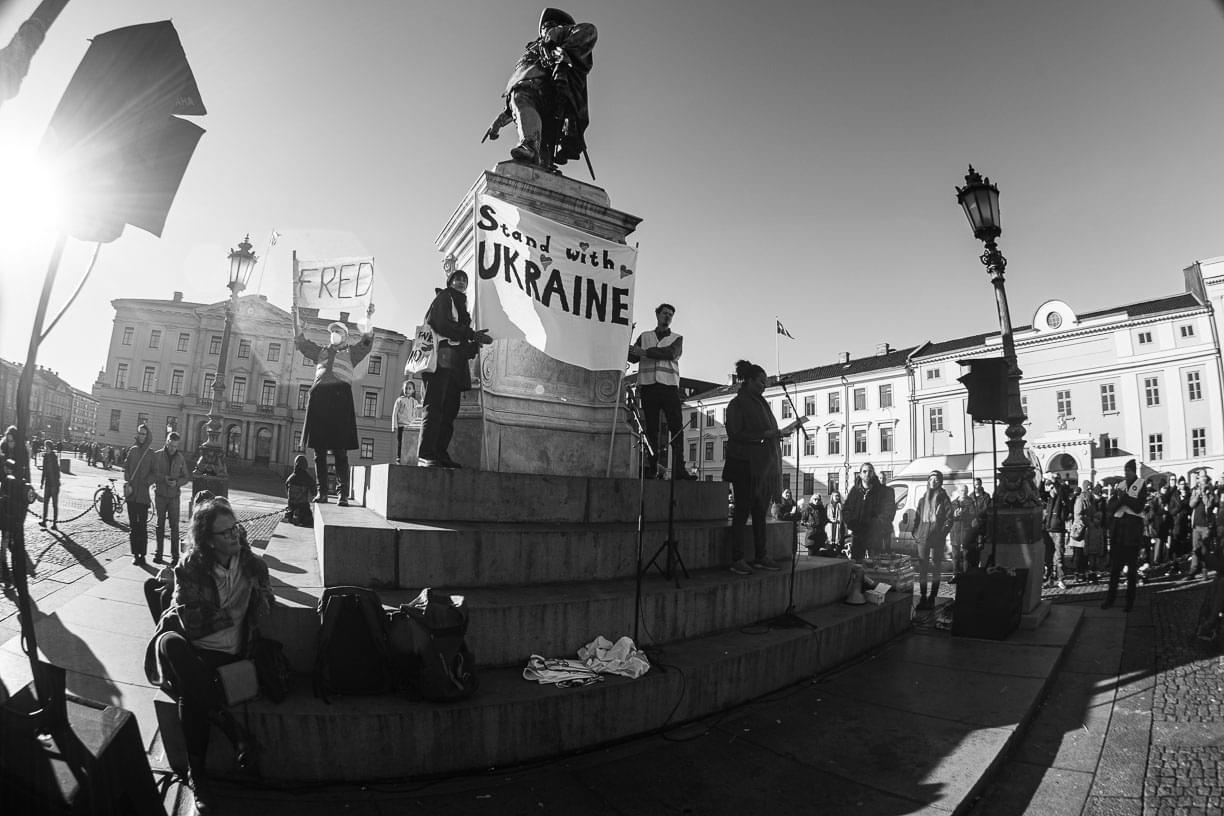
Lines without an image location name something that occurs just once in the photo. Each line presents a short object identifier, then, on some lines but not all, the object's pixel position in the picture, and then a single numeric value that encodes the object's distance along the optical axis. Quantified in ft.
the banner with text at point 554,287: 18.20
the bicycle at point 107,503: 39.93
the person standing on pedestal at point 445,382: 17.88
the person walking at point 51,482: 36.38
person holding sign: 24.82
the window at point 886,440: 167.32
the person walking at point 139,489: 26.68
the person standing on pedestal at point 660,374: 23.45
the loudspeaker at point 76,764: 5.14
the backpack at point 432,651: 10.72
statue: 23.54
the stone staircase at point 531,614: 10.33
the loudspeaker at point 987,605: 21.18
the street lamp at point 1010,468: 25.70
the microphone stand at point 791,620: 17.15
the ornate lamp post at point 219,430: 30.17
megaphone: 20.92
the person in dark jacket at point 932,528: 28.86
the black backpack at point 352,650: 10.85
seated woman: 9.84
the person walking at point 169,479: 29.09
